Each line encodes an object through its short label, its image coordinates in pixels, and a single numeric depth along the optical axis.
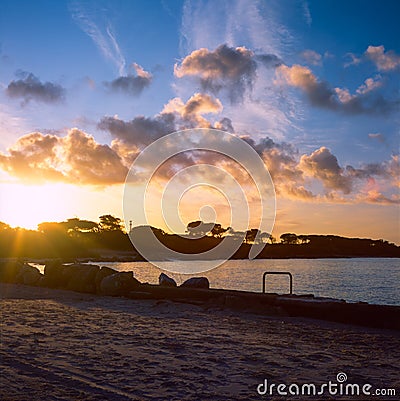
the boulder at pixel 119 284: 17.11
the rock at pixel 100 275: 18.20
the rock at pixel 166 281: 18.17
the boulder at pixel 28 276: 22.74
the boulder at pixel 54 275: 20.78
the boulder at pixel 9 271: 25.53
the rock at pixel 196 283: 16.75
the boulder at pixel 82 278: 18.73
